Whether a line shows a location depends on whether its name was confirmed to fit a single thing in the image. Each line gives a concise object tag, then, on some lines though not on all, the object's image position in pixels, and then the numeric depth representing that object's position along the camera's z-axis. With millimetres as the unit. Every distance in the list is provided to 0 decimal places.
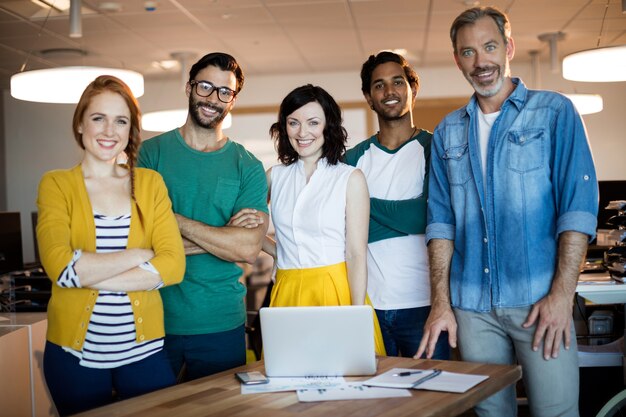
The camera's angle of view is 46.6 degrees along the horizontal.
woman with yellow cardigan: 2188
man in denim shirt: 2289
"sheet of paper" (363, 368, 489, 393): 1959
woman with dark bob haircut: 2730
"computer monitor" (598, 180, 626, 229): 5527
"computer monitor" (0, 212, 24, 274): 4590
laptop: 2070
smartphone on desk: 2080
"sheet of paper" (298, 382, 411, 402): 1924
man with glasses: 2670
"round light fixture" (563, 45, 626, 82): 4752
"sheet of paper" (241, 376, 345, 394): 2021
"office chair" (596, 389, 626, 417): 3445
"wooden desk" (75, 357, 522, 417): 1810
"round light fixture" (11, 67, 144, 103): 4484
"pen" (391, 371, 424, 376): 2111
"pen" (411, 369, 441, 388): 2009
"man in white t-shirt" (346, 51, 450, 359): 2932
